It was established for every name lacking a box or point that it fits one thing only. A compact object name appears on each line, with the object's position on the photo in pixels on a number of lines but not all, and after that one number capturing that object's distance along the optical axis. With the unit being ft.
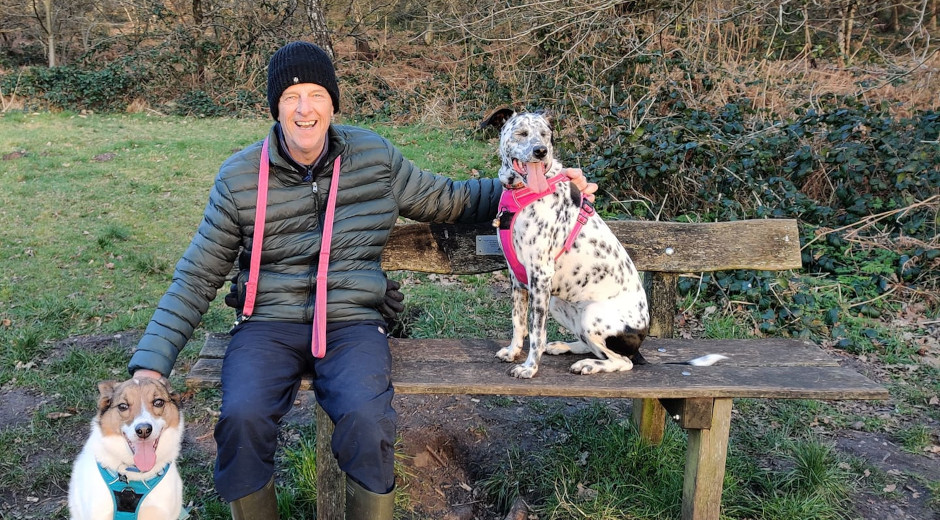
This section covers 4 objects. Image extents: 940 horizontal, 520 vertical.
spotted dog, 10.46
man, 9.06
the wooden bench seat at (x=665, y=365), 9.81
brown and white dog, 8.56
